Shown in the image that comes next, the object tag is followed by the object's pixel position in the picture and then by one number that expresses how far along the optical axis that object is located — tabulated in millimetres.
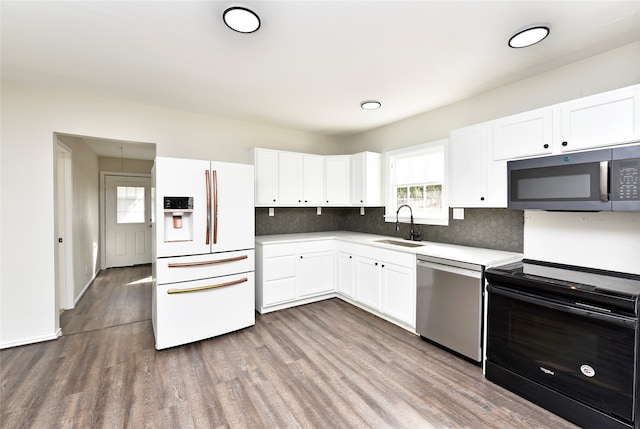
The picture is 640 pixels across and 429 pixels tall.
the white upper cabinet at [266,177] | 3699
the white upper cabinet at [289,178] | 3883
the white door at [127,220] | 6047
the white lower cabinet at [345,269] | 3670
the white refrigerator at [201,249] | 2623
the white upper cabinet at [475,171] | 2465
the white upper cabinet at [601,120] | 1764
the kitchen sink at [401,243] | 3348
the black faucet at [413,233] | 3621
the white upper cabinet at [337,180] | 4270
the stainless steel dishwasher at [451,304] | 2311
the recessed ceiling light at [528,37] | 1839
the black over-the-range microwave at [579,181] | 1708
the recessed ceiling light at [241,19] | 1640
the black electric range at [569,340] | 1577
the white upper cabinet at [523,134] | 2139
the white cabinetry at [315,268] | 3703
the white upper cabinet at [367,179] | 4027
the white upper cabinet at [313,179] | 4102
